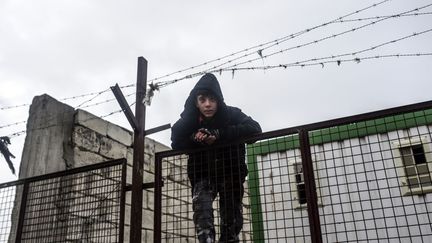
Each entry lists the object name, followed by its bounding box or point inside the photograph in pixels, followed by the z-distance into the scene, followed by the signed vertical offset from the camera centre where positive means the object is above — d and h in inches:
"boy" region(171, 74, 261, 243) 123.5 +35.0
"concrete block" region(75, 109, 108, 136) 190.4 +74.0
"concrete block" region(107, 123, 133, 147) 203.2 +72.6
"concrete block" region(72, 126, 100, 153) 185.5 +65.0
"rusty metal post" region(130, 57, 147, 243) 127.1 +40.5
